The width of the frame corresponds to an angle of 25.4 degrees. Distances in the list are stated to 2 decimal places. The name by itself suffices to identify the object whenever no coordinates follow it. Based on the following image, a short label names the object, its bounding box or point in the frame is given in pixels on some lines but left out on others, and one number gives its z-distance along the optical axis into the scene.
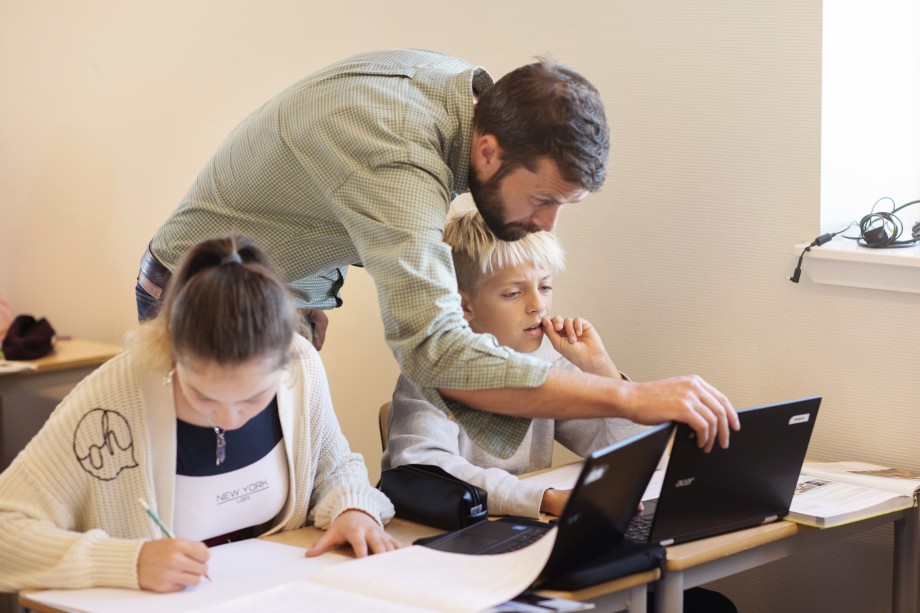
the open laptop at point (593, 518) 2.64
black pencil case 3.00
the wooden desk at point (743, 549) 2.82
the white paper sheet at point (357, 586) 2.61
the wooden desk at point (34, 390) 4.82
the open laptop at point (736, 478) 2.84
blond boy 3.38
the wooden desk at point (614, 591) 2.70
